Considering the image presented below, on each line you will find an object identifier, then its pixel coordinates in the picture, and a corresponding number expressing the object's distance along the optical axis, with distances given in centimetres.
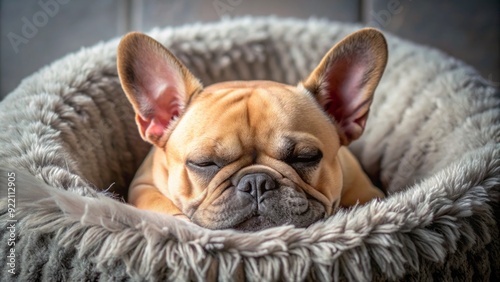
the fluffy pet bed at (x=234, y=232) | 88
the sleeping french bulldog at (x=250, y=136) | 106
